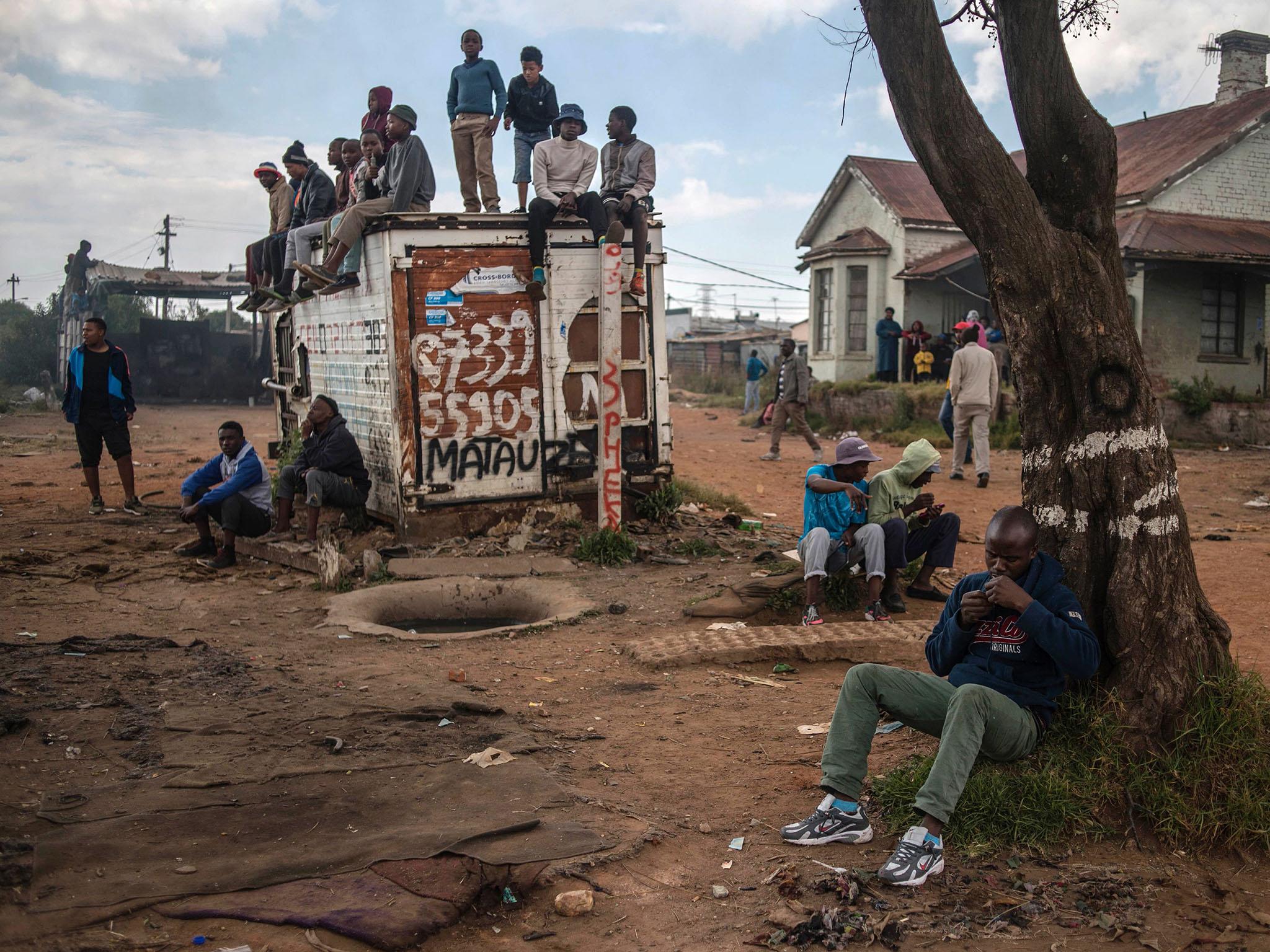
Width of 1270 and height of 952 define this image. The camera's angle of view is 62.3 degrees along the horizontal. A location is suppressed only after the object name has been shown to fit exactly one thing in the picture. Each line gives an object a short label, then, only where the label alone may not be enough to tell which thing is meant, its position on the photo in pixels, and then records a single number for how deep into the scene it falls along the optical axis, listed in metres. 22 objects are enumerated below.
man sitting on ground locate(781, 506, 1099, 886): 3.43
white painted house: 18.75
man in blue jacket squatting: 8.77
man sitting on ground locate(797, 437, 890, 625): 6.54
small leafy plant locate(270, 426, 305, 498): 11.91
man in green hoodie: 6.73
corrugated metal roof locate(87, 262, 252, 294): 26.77
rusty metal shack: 8.97
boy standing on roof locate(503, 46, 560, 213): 10.09
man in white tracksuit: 12.47
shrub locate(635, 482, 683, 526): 9.88
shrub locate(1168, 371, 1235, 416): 16.59
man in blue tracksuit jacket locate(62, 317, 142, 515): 10.45
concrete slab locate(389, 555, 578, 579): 8.18
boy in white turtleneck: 9.11
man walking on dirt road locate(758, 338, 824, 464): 15.20
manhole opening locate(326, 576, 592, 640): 7.63
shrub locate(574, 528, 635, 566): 8.77
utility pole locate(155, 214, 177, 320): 50.00
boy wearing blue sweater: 10.11
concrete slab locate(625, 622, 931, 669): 5.88
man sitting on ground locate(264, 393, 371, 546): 8.88
